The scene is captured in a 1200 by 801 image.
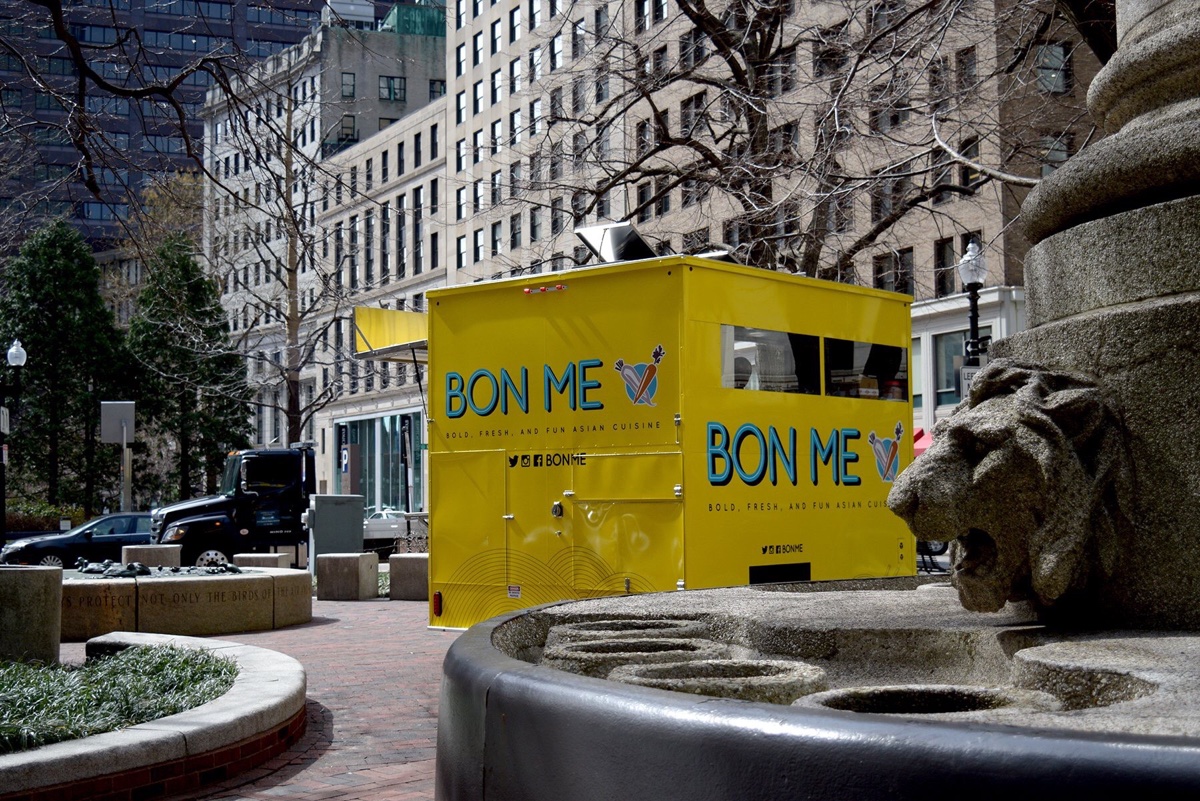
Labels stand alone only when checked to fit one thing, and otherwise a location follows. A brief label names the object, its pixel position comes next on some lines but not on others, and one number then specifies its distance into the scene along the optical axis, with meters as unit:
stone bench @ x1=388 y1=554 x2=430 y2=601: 22.23
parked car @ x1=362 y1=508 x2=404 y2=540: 37.81
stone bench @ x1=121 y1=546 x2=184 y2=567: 23.57
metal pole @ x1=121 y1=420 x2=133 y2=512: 31.05
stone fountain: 2.56
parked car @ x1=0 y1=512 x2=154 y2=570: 30.16
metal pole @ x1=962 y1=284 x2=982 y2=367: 21.94
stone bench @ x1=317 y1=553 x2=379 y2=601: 22.27
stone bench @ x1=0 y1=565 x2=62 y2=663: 10.27
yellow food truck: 10.73
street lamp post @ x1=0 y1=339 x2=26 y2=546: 24.25
